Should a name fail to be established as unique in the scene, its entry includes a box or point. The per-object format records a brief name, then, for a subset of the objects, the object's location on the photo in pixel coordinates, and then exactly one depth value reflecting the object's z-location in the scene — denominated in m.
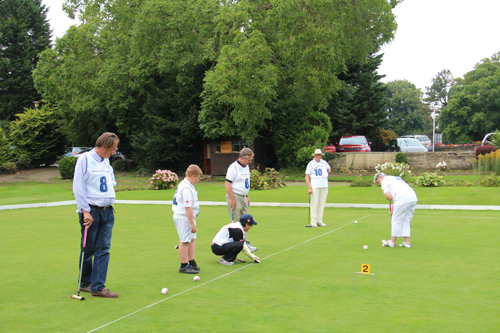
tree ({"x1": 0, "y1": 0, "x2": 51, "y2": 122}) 55.41
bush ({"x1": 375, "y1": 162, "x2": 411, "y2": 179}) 22.76
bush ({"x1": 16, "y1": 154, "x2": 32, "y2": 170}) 40.62
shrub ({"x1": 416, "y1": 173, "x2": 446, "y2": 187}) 20.20
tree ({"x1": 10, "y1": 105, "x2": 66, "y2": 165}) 42.25
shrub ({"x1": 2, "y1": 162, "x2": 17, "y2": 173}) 35.16
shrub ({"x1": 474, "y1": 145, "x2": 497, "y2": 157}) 25.63
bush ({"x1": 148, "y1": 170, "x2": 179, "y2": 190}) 25.14
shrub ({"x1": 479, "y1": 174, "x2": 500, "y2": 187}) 19.52
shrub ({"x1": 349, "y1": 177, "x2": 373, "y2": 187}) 21.83
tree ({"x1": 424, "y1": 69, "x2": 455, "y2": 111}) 107.88
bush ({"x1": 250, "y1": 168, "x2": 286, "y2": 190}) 23.73
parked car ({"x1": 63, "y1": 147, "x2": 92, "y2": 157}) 40.64
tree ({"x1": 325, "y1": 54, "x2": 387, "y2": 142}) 42.34
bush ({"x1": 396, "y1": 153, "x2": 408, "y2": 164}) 30.72
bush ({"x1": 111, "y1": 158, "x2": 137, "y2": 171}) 40.06
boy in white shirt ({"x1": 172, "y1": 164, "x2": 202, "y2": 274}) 6.57
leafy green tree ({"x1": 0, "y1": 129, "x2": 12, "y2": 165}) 35.47
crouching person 7.37
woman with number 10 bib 11.89
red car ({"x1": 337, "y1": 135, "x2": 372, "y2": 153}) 35.49
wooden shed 32.75
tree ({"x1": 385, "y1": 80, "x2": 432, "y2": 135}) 92.31
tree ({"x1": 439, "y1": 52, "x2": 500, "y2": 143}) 62.34
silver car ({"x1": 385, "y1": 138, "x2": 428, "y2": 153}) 37.28
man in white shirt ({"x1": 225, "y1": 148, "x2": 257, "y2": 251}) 8.73
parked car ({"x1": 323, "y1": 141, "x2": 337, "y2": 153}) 36.69
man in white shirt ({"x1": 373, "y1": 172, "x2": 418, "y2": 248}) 8.43
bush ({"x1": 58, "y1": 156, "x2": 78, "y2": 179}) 32.91
